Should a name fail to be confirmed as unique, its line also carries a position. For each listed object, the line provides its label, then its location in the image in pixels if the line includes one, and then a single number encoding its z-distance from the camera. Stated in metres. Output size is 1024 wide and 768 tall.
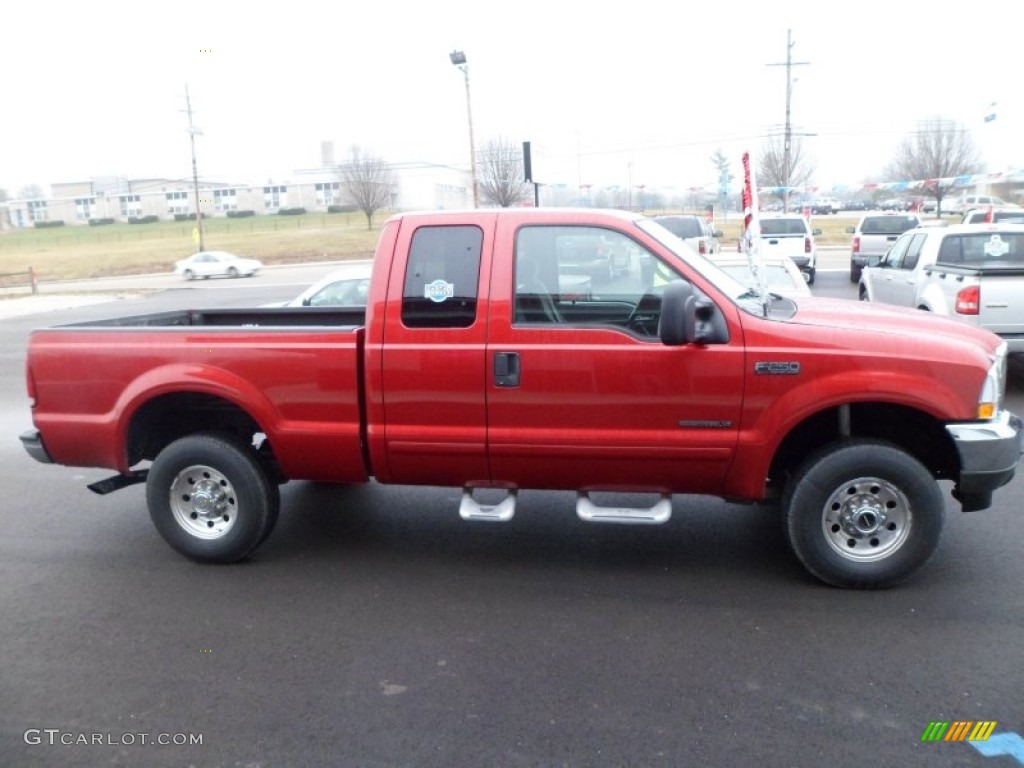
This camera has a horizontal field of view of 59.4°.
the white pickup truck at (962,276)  9.02
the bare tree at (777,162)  47.12
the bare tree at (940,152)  49.72
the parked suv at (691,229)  21.72
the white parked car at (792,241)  22.97
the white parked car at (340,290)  11.28
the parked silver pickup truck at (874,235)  24.12
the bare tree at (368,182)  63.38
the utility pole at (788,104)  39.50
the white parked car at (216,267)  44.03
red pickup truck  4.55
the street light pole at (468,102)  26.80
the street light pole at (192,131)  48.09
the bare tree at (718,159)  35.59
